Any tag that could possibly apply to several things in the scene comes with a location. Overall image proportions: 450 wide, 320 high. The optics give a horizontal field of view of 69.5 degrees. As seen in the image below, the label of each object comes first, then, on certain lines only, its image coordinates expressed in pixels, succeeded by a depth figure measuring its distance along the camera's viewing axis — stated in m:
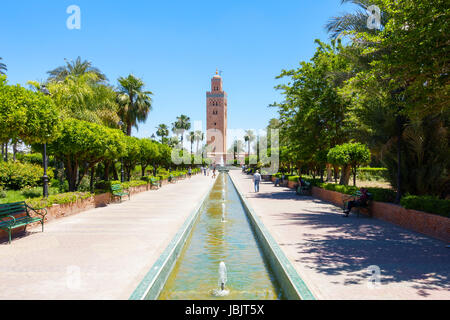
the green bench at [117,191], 15.13
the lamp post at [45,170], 10.48
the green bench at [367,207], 10.98
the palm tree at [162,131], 73.06
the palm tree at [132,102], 30.73
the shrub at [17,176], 20.81
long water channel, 4.99
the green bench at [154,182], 24.08
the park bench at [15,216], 7.44
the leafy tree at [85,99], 17.33
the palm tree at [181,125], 87.93
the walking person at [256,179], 21.02
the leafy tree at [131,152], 19.01
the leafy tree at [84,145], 12.38
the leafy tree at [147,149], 23.98
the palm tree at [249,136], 123.90
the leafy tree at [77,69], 31.92
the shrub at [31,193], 18.20
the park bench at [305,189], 18.62
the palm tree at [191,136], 99.56
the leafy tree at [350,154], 14.77
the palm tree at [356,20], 13.23
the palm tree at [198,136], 102.97
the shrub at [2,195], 17.49
